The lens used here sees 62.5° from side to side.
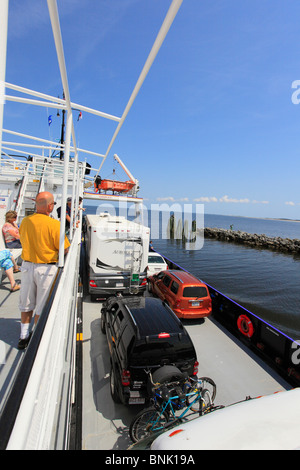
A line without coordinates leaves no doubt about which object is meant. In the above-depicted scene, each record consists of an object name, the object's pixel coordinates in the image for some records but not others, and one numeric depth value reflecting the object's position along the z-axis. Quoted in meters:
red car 8.24
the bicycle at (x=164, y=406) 3.73
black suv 4.33
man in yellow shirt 3.09
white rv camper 8.91
